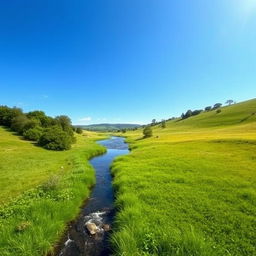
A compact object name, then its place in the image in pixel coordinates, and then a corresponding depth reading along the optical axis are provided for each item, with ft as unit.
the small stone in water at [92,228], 34.20
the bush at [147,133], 234.38
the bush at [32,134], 141.43
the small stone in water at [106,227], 34.82
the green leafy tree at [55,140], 119.14
